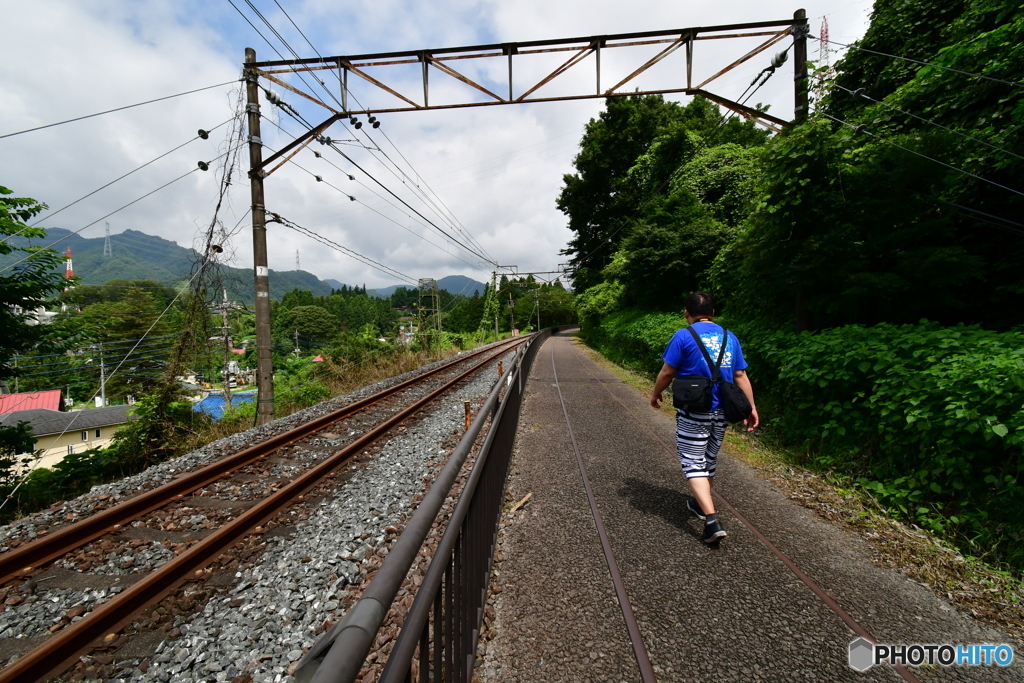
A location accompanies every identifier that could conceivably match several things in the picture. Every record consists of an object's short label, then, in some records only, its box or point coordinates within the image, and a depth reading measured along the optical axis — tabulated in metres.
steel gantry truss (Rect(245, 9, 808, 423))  6.65
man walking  3.22
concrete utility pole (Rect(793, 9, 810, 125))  6.05
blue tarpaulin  54.22
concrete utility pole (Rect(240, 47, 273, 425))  8.60
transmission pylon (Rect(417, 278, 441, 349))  23.84
